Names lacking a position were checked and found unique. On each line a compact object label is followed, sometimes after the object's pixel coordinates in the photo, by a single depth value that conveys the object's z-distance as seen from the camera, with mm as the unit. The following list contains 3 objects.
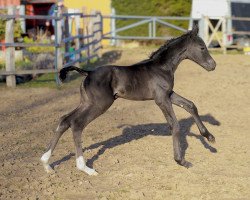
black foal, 5984
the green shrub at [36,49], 17531
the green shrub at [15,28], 15659
